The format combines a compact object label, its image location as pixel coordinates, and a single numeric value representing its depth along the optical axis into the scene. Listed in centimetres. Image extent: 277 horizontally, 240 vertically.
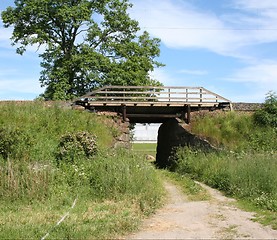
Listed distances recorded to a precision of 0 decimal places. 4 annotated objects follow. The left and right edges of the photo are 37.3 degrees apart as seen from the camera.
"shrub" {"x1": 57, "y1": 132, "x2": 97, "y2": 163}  1490
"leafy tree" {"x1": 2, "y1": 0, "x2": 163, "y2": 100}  3014
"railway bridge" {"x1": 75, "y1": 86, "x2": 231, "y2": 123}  2495
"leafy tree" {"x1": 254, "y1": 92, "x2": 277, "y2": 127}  2433
